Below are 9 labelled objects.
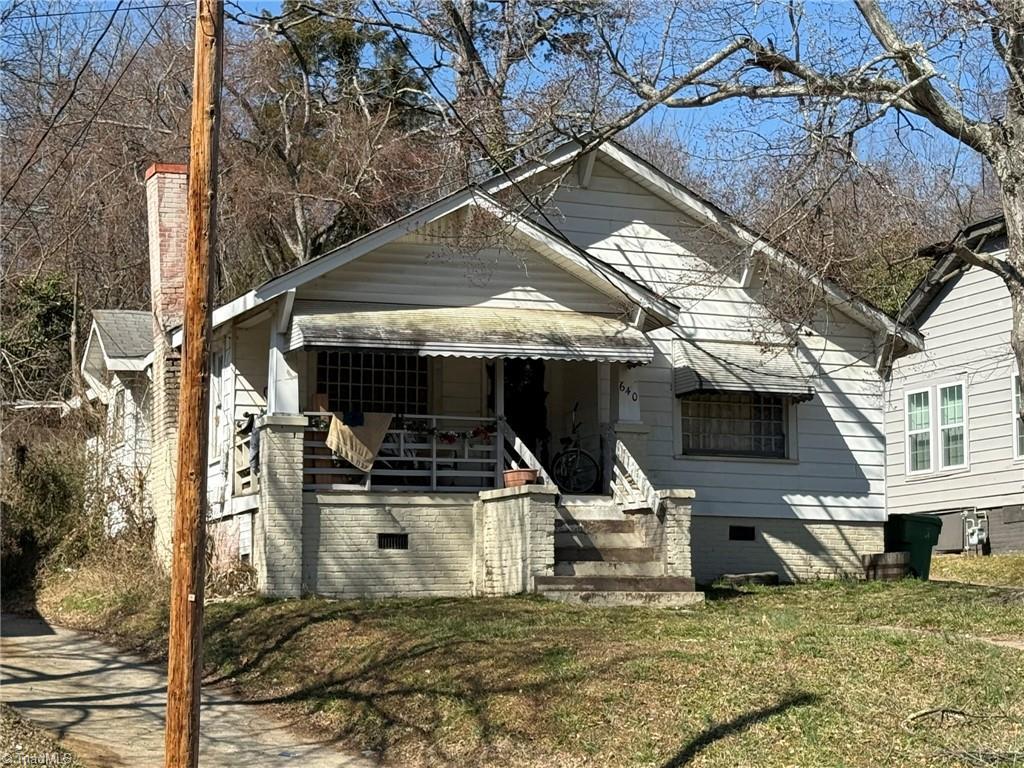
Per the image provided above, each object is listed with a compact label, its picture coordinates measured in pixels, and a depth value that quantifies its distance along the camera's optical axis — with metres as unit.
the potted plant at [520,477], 18.73
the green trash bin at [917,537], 22.53
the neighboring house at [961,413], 27.17
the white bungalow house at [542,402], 18.42
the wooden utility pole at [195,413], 9.41
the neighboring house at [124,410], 22.09
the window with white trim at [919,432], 29.73
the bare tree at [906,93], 15.19
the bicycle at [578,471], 20.61
